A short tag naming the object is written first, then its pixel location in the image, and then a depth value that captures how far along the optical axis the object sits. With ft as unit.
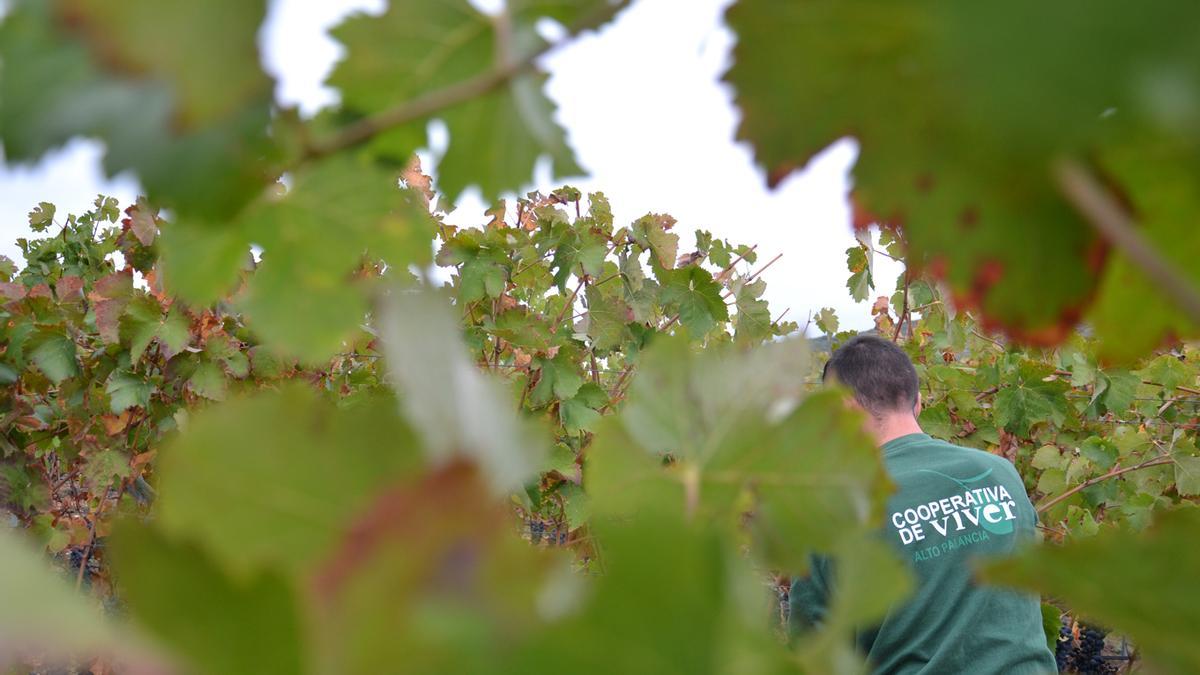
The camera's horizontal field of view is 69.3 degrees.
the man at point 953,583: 7.18
